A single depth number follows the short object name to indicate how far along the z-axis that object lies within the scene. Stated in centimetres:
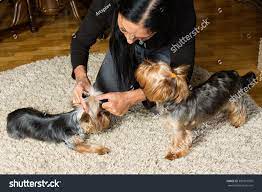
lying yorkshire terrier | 198
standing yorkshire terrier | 170
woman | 163
